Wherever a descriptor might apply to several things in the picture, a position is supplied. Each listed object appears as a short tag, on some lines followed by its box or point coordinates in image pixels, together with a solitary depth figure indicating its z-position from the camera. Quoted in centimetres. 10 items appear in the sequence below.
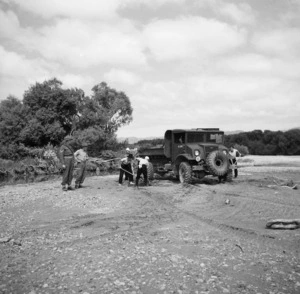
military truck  1241
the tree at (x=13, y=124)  2431
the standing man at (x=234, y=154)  1506
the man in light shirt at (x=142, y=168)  1206
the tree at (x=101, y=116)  2527
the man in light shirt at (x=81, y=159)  1151
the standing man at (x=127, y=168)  1295
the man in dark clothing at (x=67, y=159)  1102
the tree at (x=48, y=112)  2440
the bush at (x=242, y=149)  4103
